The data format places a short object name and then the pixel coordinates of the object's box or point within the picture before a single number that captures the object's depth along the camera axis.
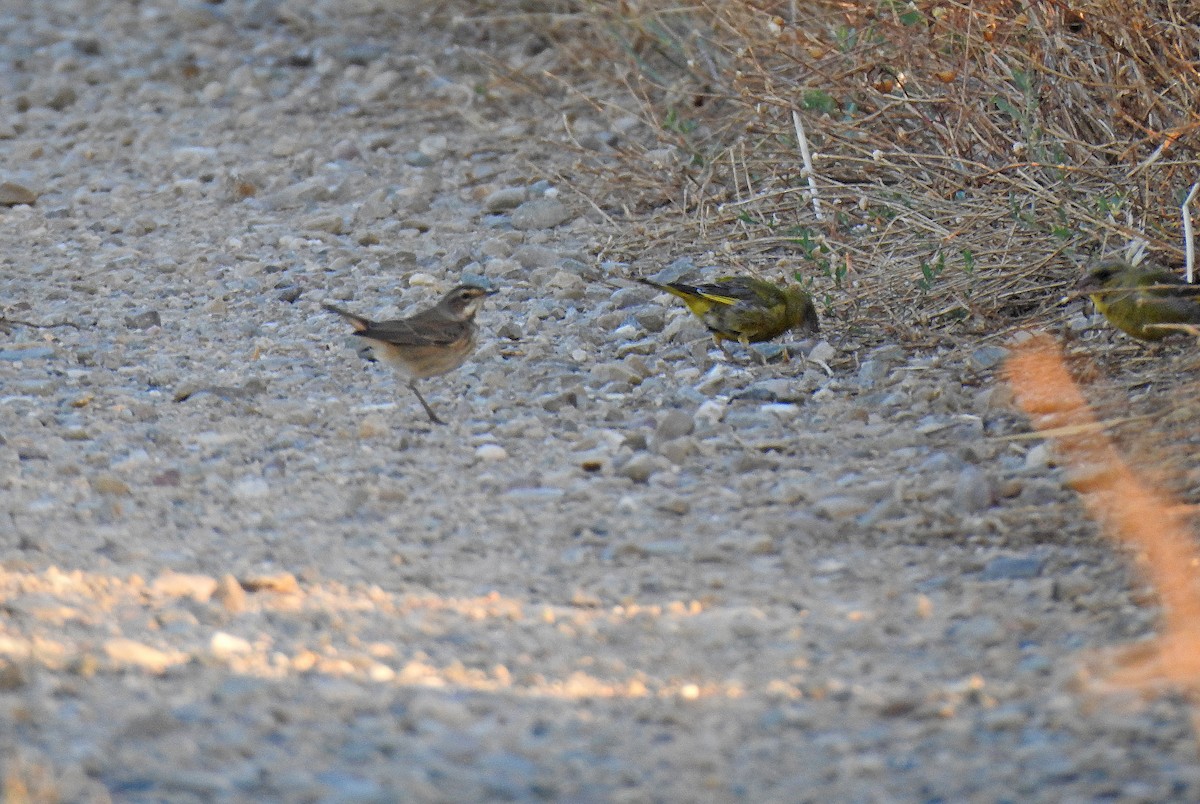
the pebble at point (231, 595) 7.67
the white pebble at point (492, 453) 10.02
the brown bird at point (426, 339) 11.09
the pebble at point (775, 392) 10.96
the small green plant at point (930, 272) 11.34
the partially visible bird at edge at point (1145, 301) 10.24
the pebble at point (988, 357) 11.02
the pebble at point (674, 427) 10.16
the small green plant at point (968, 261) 11.33
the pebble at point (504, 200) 15.59
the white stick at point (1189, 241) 10.37
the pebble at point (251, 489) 9.43
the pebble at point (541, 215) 15.12
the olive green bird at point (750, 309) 11.66
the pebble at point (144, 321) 12.91
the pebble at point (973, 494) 8.75
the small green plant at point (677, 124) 15.22
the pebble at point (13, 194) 16.19
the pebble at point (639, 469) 9.55
